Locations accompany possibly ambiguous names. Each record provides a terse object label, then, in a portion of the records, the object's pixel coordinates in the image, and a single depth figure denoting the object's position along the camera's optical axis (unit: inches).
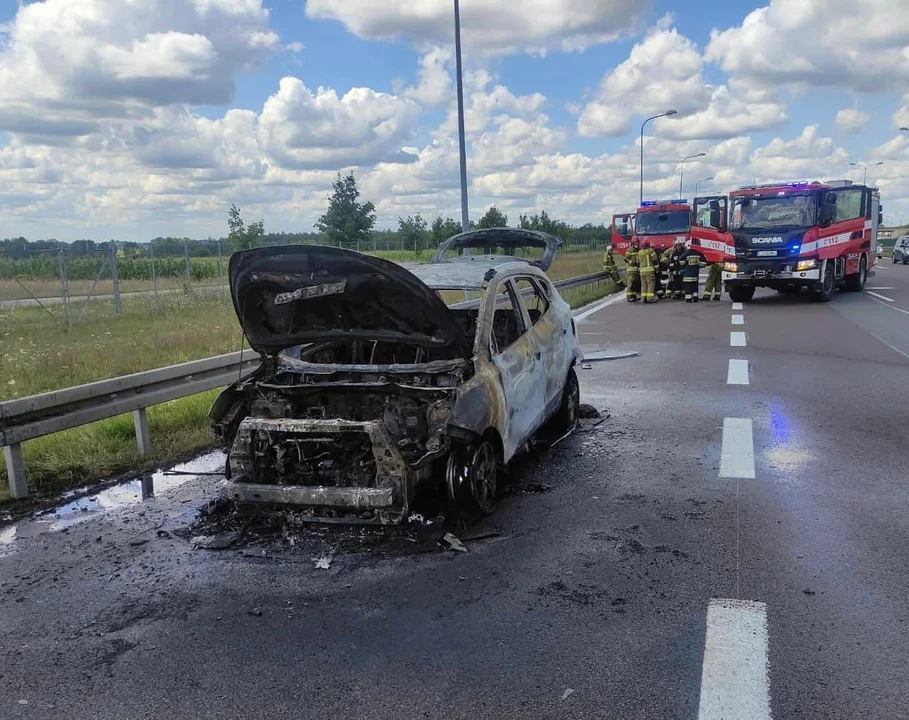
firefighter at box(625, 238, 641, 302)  830.5
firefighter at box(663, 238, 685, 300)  848.3
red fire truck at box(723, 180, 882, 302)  769.6
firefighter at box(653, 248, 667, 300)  869.8
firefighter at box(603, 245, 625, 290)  960.3
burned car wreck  186.1
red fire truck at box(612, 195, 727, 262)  833.5
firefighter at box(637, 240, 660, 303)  808.9
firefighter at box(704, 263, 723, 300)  858.8
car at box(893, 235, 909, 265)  1695.4
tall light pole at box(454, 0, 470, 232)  646.5
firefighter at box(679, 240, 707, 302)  827.5
